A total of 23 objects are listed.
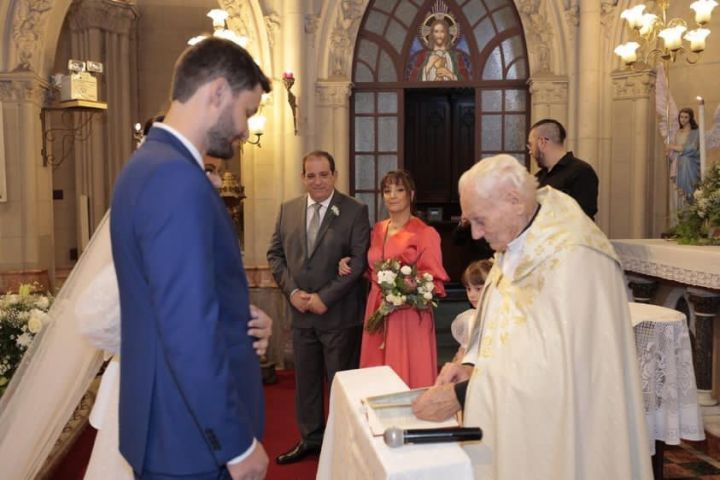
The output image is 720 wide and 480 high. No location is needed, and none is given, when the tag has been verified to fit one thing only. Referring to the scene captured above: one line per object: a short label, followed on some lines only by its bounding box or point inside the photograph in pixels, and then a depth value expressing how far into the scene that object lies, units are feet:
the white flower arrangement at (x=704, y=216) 16.01
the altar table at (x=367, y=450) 6.11
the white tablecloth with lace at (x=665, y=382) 12.35
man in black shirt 15.71
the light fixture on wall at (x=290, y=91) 21.44
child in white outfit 12.50
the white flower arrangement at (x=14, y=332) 10.71
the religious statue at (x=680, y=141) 19.79
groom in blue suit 5.24
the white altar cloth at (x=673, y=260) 14.28
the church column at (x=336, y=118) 24.35
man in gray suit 14.43
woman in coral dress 14.65
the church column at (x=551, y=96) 24.16
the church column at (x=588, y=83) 23.32
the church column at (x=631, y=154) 23.40
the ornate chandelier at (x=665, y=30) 19.16
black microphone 6.39
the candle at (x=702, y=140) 17.06
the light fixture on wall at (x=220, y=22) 20.85
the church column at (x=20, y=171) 22.00
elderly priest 6.91
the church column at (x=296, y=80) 23.16
